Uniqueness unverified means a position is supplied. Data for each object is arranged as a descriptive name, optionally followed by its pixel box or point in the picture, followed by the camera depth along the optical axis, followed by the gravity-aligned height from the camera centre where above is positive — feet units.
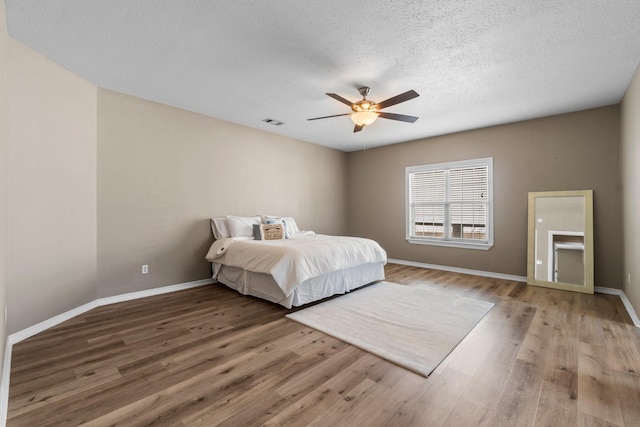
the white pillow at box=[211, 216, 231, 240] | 14.30 -0.79
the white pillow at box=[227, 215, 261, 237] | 14.32 -0.69
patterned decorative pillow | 14.29 -0.99
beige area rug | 7.50 -3.65
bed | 10.69 -2.04
